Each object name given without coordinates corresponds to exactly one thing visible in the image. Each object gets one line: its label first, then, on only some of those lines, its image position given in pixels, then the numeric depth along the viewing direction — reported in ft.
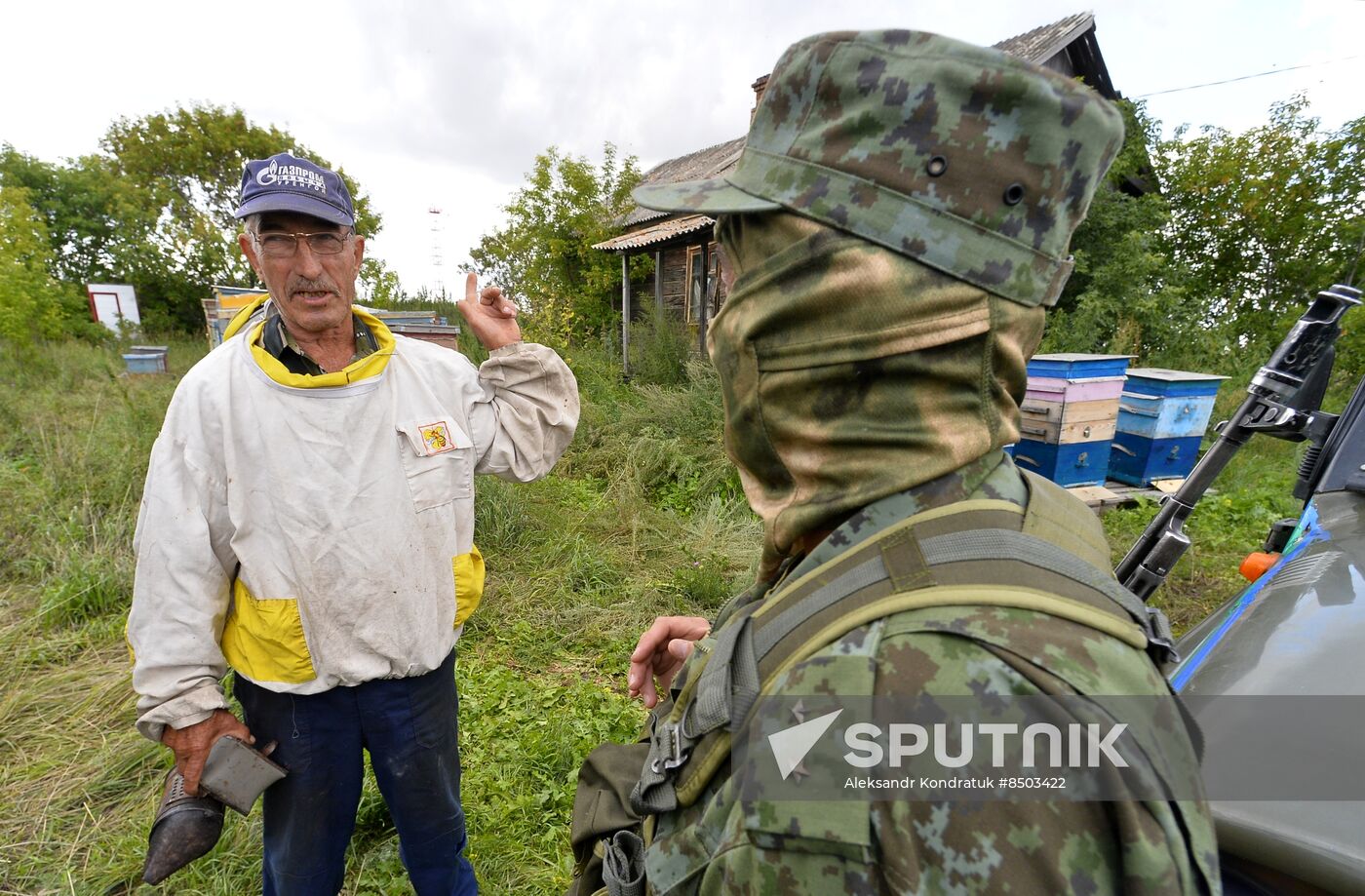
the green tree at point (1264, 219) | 41.22
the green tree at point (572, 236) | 50.52
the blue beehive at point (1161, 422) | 19.21
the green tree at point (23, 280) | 38.55
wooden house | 35.65
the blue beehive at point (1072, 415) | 17.85
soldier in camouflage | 2.26
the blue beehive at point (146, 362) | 35.86
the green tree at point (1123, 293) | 30.83
